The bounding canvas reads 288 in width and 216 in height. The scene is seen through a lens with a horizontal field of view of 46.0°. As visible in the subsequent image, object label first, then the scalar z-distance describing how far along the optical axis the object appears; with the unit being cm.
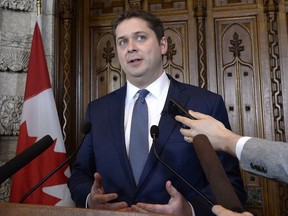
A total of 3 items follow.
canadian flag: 221
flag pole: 247
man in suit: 144
